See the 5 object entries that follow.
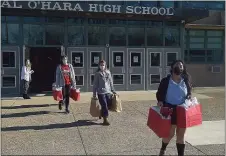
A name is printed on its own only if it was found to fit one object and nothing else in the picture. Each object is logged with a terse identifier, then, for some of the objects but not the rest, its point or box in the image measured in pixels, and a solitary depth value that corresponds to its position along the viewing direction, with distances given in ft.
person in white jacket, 26.04
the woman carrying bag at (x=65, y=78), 19.25
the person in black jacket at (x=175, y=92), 10.83
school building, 28.92
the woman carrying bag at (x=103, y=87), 16.28
